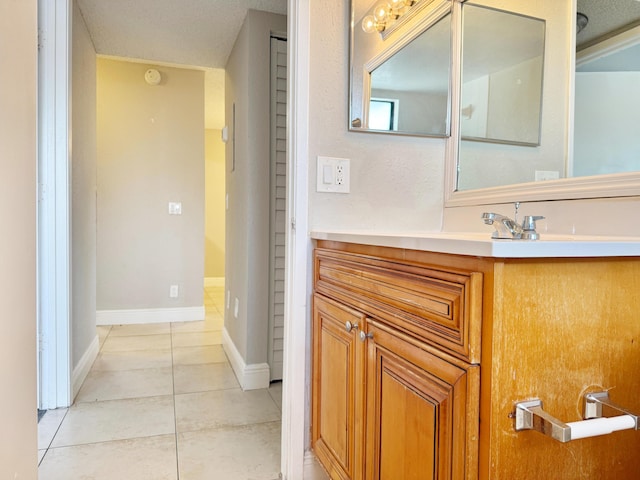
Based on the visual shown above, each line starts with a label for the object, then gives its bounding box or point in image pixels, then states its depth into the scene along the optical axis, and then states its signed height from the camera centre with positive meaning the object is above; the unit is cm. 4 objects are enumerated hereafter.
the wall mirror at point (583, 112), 97 +32
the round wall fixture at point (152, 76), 360 +134
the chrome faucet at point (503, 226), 83 +1
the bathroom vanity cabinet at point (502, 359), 65 -22
